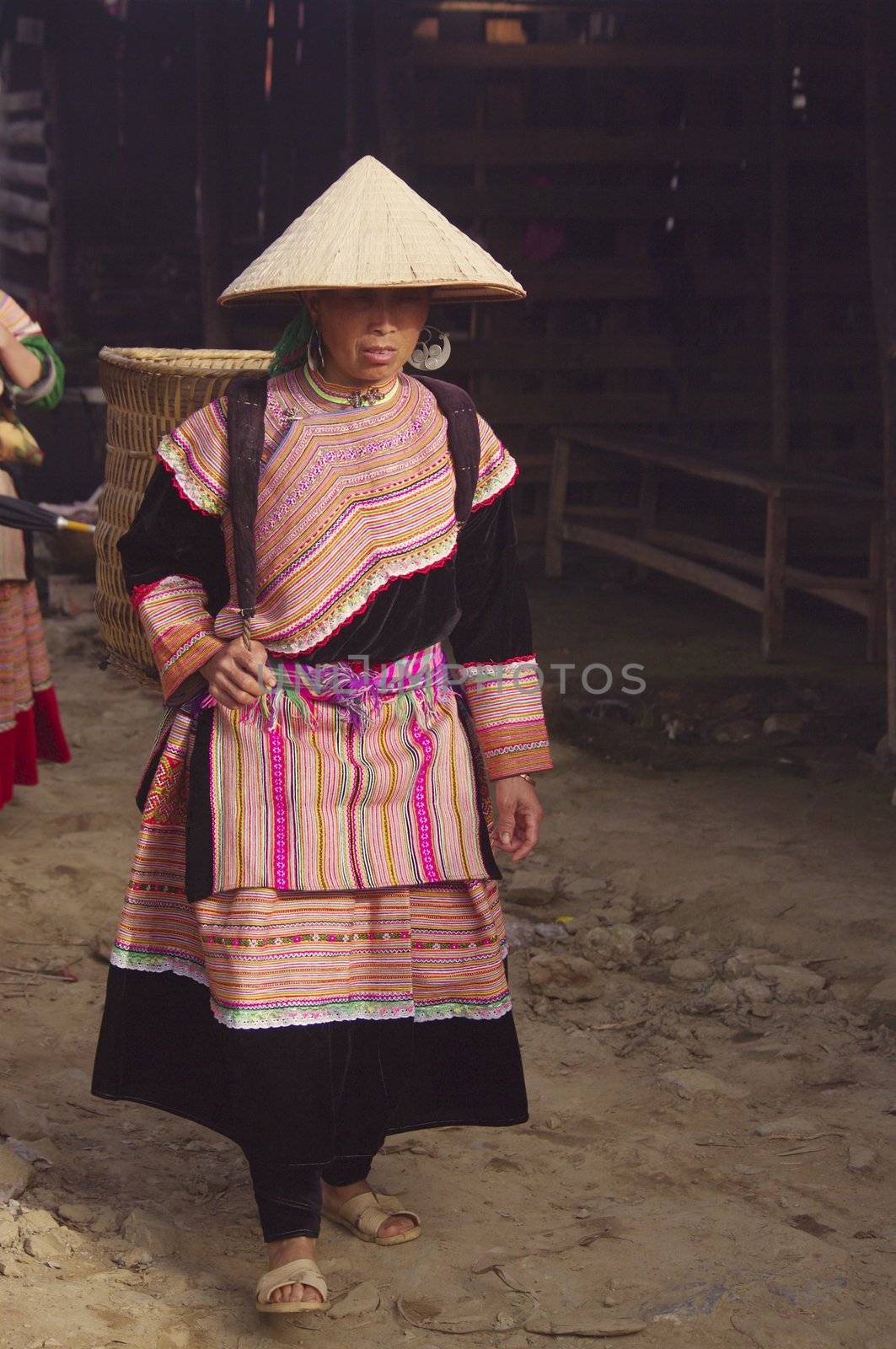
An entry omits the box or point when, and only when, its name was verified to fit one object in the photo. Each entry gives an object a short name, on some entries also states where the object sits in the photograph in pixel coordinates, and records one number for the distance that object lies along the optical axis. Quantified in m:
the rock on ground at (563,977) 4.01
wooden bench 6.80
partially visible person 4.57
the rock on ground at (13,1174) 2.88
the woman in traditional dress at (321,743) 2.50
